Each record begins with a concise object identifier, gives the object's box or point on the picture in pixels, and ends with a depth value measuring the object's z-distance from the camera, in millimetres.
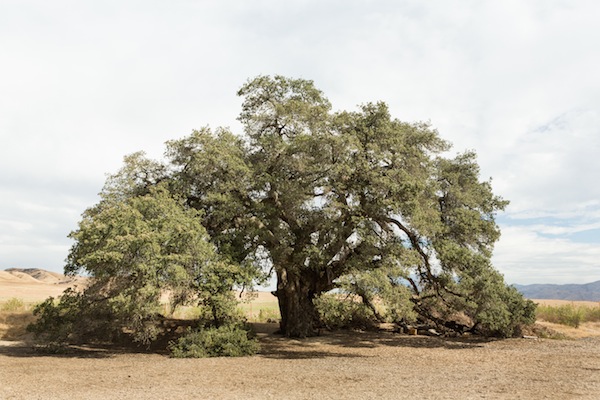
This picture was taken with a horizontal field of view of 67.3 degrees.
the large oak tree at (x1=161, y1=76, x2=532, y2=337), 19922
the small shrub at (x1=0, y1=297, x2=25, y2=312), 26828
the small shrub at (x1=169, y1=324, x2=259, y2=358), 18219
